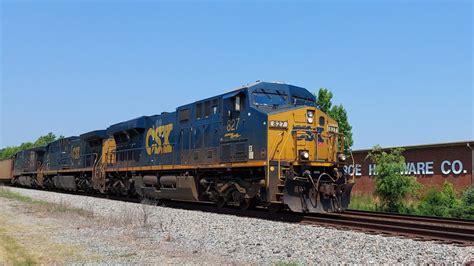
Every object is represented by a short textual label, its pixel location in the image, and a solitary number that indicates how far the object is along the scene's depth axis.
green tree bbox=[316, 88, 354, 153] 30.20
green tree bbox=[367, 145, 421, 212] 17.47
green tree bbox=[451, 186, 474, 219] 15.42
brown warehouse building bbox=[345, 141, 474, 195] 19.80
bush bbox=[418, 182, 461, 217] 16.28
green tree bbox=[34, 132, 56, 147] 102.85
